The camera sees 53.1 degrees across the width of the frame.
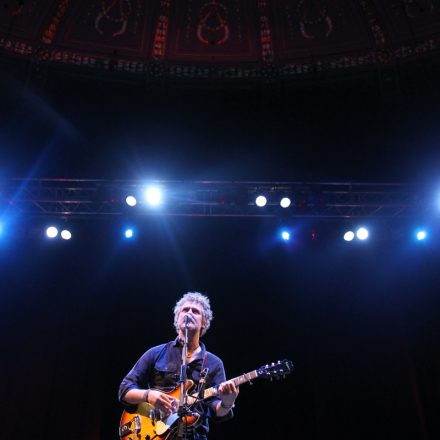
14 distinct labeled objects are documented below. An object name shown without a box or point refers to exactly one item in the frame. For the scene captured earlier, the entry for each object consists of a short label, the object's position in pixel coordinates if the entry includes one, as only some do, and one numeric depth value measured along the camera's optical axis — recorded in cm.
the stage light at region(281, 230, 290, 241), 752
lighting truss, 667
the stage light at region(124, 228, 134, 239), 749
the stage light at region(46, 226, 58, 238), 721
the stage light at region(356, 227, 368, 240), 729
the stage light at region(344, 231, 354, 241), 743
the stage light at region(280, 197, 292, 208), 683
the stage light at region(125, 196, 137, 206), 678
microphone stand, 285
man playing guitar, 314
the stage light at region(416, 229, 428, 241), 741
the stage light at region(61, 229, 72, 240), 728
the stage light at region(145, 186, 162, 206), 672
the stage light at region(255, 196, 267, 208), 680
